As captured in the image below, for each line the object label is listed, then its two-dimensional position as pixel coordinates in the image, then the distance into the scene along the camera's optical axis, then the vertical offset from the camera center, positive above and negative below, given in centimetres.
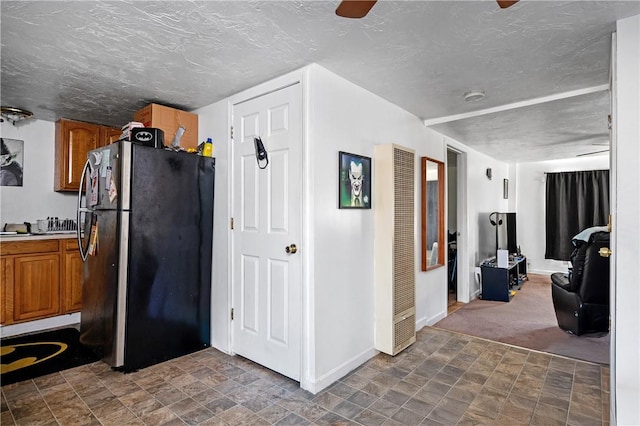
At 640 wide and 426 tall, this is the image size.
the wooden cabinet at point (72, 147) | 359 +73
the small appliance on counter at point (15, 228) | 344 -14
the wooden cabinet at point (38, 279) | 312 -64
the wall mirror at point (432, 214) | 352 +1
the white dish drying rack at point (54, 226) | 363 -13
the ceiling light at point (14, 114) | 311 +96
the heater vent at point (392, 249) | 273 -29
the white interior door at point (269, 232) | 237 -13
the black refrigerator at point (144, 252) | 246 -30
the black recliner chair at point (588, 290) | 310 -72
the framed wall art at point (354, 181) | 249 +26
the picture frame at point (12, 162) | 348 +54
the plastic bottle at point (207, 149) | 297 +58
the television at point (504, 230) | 537 -25
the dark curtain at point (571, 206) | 586 +16
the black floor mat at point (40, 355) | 249 -116
